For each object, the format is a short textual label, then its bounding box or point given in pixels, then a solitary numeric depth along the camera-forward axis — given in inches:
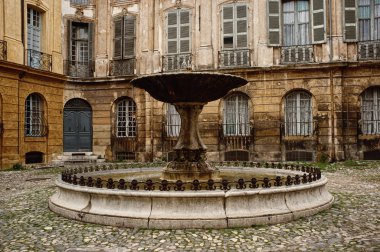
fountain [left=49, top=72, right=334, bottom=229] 226.4
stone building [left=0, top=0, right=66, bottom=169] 638.5
